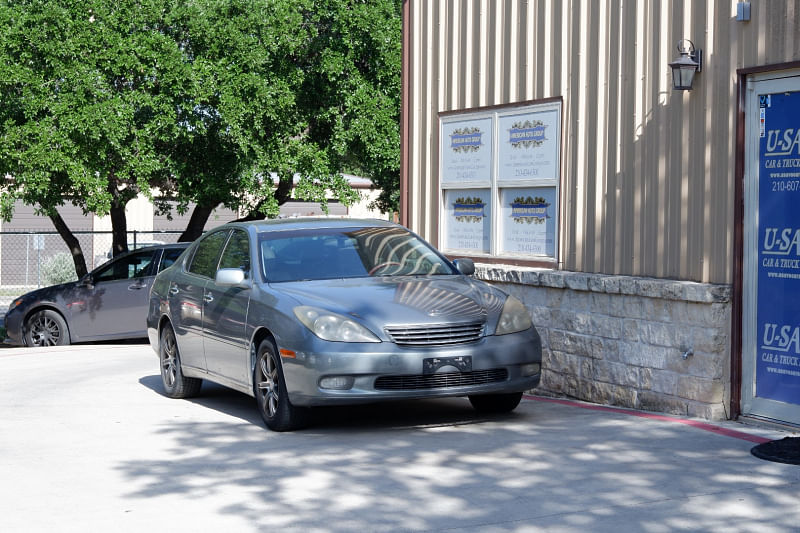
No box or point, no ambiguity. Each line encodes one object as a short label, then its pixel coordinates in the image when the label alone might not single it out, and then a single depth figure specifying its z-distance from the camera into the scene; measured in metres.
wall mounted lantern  9.27
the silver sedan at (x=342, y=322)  8.42
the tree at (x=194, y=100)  19.55
